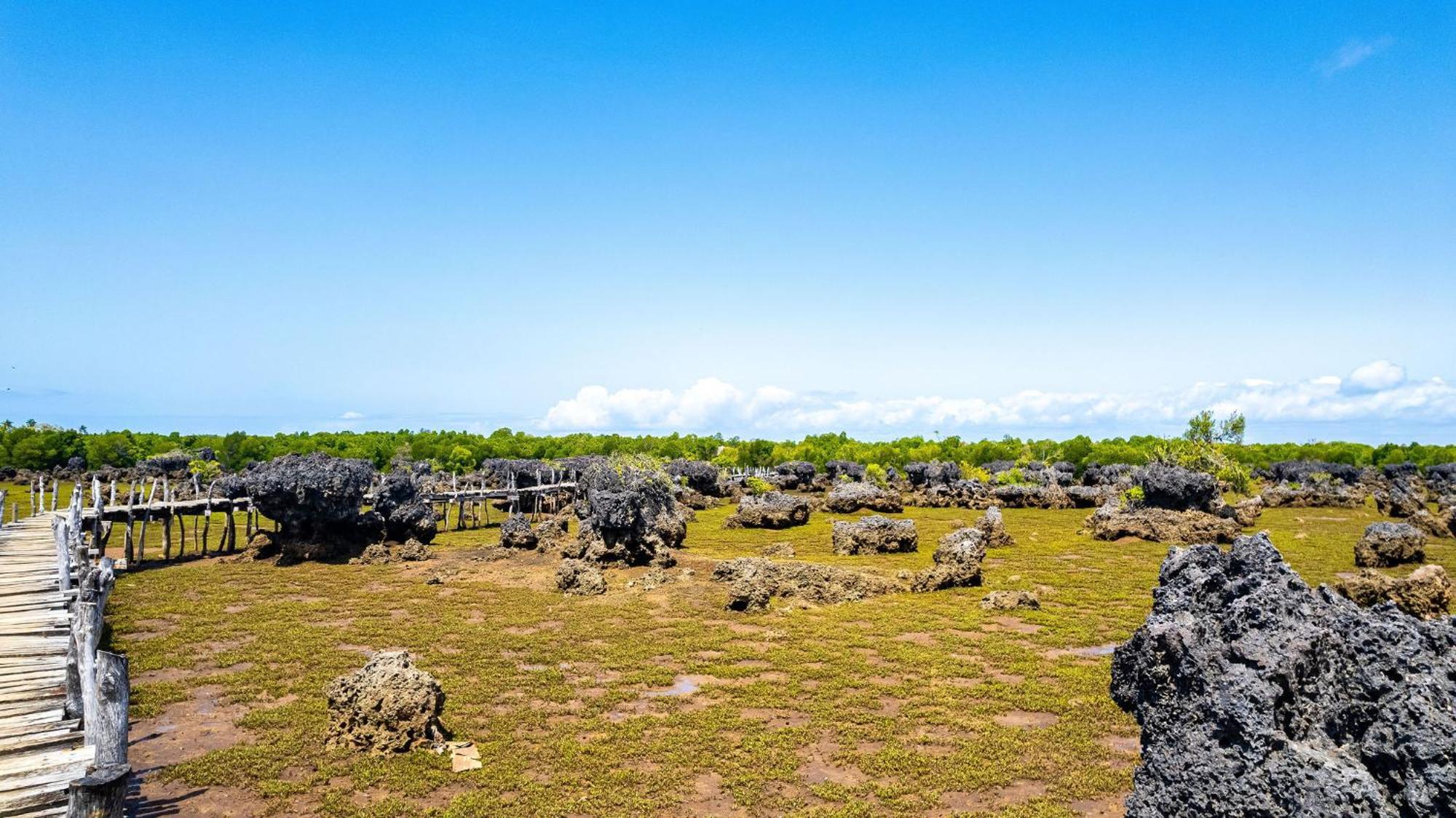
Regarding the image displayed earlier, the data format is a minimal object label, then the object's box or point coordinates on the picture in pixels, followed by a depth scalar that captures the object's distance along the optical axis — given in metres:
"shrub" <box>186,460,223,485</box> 56.68
